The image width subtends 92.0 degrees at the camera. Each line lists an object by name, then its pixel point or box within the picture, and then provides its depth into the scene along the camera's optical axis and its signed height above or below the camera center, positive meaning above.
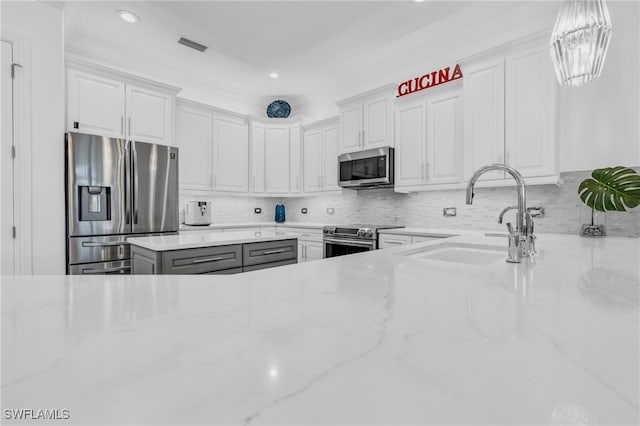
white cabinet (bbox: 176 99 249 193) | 3.91 +0.86
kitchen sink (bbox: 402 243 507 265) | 1.52 -0.21
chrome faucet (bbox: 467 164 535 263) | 1.11 -0.07
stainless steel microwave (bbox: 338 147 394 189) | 3.50 +0.51
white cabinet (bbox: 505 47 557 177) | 2.46 +0.81
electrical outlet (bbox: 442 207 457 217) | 3.34 -0.01
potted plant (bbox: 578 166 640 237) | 2.02 +0.15
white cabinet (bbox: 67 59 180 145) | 2.95 +1.11
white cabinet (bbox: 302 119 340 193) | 4.29 +0.79
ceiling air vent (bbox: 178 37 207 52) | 3.36 +1.86
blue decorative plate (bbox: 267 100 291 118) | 4.94 +1.64
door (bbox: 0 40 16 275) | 2.29 +0.32
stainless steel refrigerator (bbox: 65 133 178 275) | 2.68 +0.12
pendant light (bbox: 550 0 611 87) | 1.35 +0.79
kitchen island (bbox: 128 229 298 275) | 1.90 -0.29
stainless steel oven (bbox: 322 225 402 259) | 3.32 -0.31
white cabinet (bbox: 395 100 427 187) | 3.32 +0.75
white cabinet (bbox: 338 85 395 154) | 3.57 +1.10
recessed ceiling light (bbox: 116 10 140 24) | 2.90 +1.87
